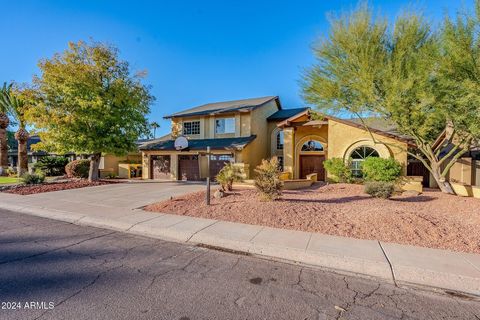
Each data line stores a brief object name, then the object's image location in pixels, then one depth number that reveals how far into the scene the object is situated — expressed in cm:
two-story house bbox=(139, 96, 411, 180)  1545
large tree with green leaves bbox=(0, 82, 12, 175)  2475
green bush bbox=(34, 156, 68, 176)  2361
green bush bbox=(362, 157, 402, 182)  1338
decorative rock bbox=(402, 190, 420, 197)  1059
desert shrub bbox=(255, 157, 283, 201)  853
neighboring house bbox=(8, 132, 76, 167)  3309
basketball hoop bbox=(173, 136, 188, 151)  1945
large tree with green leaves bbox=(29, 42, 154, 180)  1513
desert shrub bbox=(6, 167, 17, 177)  2452
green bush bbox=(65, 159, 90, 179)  2073
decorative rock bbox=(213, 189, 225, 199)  1040
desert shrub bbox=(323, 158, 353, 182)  1484
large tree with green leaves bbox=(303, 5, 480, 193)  838
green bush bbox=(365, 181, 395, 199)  948
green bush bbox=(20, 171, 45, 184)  1531
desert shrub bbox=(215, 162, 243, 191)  1141
